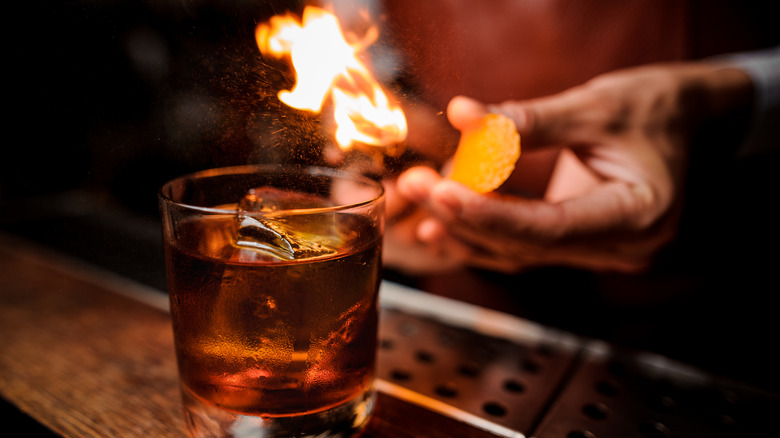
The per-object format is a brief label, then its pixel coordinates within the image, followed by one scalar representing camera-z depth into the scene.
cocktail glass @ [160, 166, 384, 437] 0.37
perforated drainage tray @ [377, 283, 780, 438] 0.42
